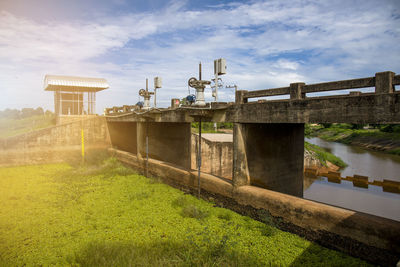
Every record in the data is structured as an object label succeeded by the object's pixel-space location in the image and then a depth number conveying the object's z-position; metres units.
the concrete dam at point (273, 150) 6.02
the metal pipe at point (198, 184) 11.12
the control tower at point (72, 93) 25.27
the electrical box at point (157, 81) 14.91
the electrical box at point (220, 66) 10.02
